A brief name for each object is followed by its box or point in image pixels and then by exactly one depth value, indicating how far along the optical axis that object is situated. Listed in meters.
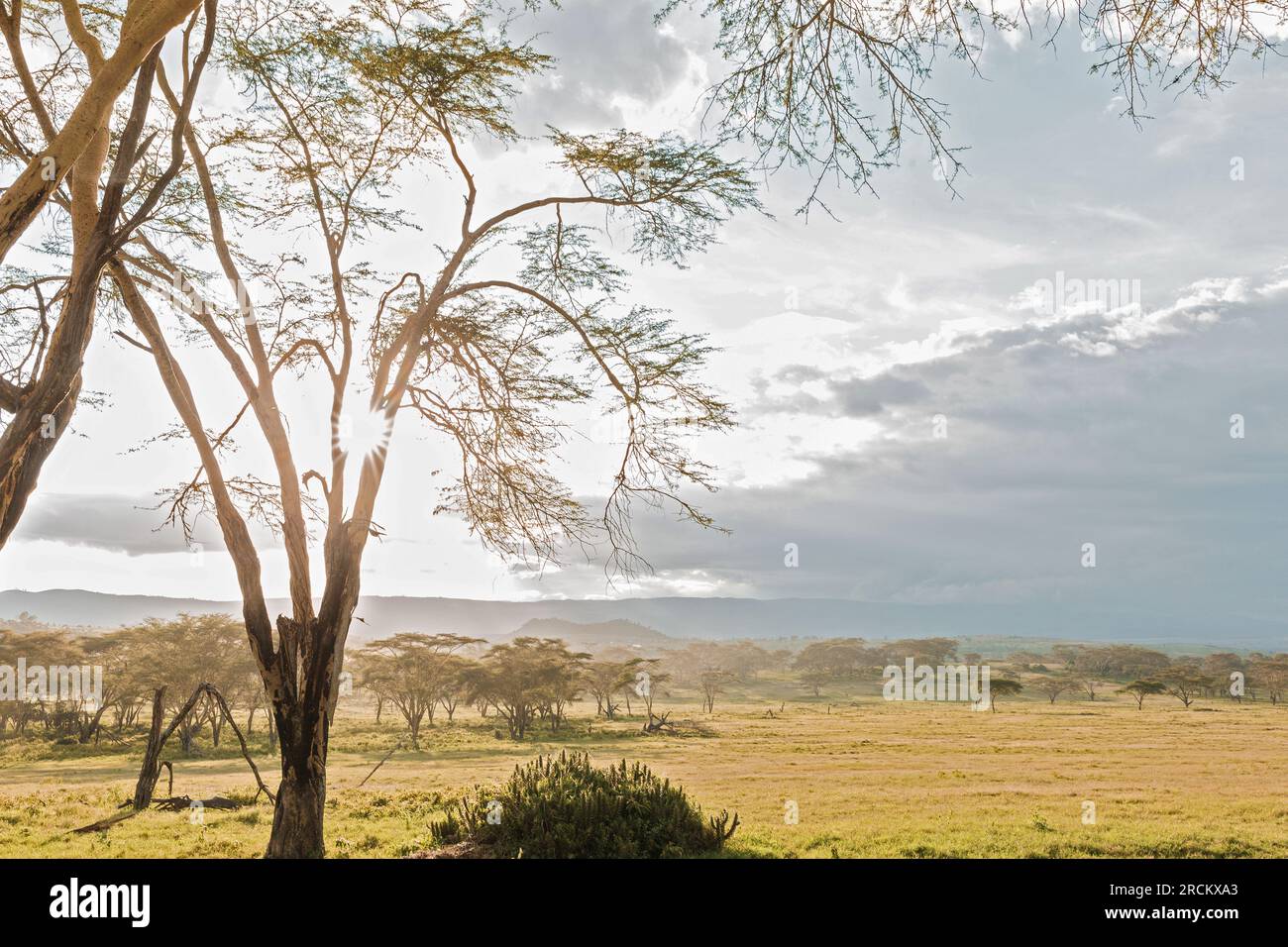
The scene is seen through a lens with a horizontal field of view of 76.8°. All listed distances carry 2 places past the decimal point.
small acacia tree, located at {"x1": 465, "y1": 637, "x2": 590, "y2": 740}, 35.81
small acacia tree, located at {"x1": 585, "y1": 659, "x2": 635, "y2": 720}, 41.78
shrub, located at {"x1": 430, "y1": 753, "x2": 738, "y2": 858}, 8.28
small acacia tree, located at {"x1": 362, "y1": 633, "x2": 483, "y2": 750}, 33.69
